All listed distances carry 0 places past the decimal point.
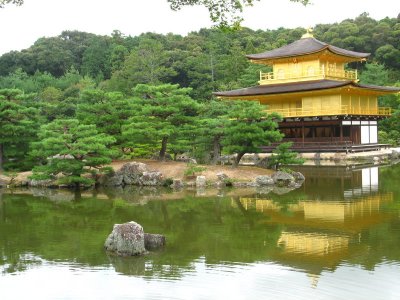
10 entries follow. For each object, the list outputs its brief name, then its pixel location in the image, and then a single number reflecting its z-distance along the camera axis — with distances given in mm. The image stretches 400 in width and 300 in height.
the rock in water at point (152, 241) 9789
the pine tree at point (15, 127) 22000
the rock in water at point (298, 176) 20136
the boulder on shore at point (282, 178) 19188
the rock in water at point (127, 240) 9312
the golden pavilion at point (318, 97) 30109
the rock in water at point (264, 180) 18969
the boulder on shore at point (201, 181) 19156
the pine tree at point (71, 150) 19266
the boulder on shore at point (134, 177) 20109
